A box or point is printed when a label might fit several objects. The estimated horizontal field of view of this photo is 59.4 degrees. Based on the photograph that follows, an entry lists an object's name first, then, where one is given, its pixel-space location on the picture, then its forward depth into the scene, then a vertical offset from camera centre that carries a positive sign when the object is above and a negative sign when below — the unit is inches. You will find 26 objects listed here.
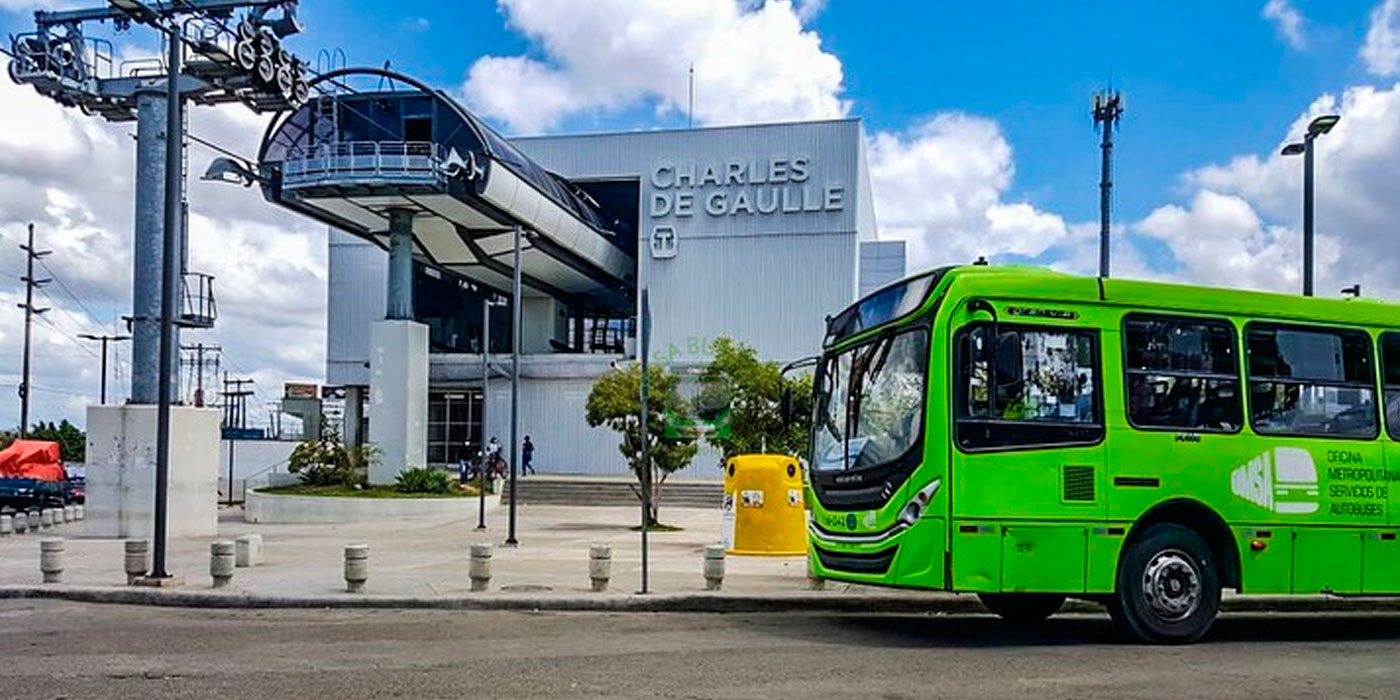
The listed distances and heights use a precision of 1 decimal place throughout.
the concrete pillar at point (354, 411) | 2113.7 +10.2
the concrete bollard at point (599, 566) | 579.5 -69.8
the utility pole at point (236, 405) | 2930.6 +27.0
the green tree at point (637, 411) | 1132.5 +6.8
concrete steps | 1616.6 -99.7
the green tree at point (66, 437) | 2154.5 -39.3
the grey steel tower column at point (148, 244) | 1033.5 +147.7
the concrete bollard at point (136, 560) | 628.7 -74.3
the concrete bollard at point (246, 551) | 729.6 -80.7
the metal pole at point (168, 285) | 629.9 +69.1
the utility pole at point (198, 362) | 2514.8 +114.4
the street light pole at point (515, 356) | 932.0 +49.1
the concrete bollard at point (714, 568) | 573.0 -69.5
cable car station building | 1588.3 +252.4
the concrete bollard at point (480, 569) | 588.4 -72.6
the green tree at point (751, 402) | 1126.4 +16.0
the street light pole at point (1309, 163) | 746.2 +162.1
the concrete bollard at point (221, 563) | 607.8 -72.8
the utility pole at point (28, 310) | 2095.2 +184.8
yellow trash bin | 816.9 -59.7
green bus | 424.2 -9.1
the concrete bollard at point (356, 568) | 585.9 -72.3
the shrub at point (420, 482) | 1414.9 -74.7
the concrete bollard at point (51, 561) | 635.5 -75.7
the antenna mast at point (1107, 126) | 1195.3 +309.9
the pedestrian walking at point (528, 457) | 1914.4 -61.3
